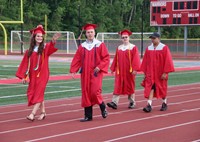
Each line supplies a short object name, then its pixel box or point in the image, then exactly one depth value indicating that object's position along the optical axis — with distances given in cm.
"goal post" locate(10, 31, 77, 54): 5594
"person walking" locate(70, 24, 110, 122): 1122
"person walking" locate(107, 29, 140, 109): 1352
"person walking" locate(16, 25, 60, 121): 1130
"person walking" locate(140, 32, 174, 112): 1294
